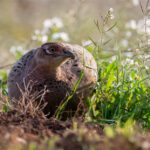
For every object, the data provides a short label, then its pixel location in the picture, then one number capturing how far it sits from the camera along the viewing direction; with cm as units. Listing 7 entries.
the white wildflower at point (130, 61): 820
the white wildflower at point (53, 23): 1151
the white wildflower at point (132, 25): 1166
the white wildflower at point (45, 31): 1161
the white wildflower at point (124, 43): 1223
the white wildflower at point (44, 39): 1109
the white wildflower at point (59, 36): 1109
